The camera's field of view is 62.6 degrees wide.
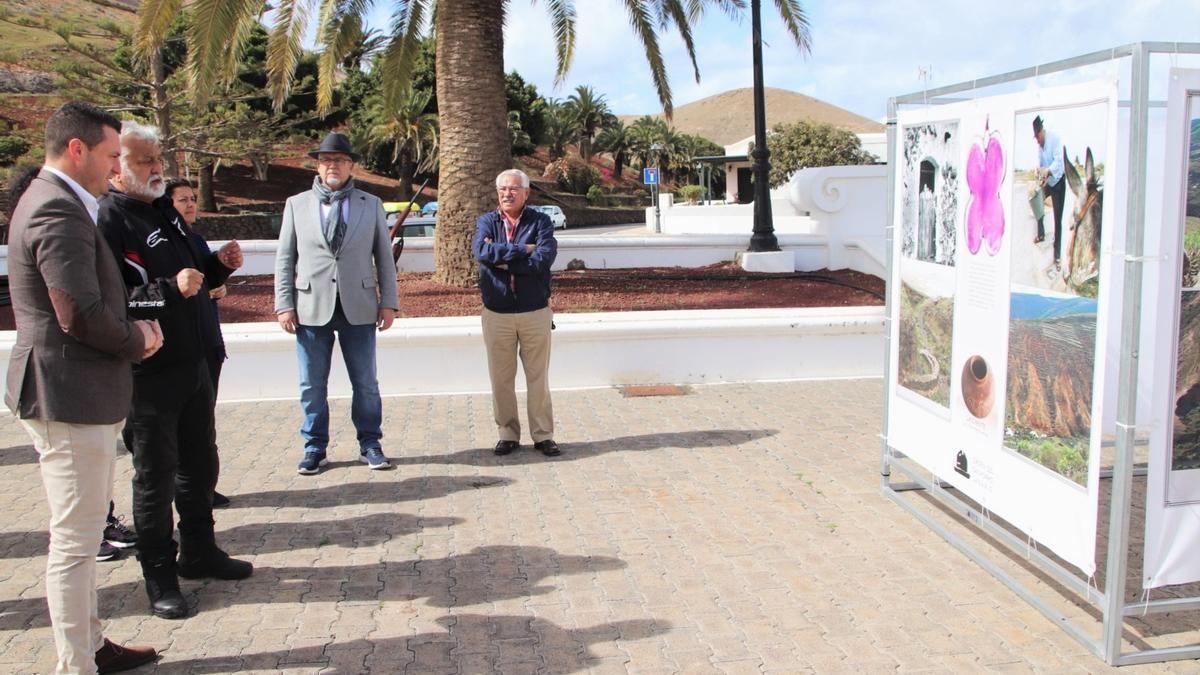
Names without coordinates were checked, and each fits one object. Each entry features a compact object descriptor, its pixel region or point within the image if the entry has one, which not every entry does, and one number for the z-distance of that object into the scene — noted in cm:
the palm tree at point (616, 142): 8481
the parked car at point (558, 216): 4619
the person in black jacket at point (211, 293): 505
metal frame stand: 330
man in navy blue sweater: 629
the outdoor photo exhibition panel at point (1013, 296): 358
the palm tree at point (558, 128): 7450
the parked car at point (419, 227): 2422
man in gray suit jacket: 605
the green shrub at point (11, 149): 3045
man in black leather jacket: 396
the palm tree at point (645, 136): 8306
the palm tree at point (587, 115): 8188
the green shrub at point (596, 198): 6588
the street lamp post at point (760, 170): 1414
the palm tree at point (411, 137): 5031
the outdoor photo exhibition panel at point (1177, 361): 334
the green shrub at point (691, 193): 6513
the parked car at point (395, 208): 3306
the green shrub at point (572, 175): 6919
